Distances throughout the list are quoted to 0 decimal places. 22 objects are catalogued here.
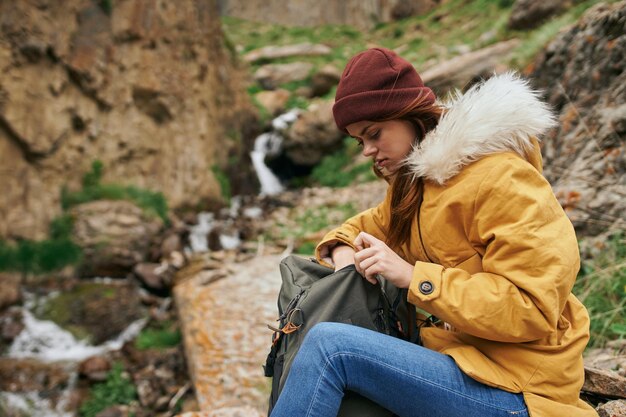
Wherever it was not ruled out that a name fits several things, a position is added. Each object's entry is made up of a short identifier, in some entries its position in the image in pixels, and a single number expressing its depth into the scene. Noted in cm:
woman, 126
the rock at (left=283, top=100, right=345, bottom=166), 1280
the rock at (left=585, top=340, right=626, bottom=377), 205
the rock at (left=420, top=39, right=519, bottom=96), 1027
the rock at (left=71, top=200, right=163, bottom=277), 648
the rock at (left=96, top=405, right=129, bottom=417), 360
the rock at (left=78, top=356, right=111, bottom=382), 422
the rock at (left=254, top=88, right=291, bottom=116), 1513
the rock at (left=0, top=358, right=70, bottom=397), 412
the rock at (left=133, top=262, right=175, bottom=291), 601
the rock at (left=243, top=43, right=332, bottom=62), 2096
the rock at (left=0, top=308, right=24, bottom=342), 478
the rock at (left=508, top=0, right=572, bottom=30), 1032
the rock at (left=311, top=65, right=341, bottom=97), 1761
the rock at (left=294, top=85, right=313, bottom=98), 1732
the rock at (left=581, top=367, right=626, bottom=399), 171
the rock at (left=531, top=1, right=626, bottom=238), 310
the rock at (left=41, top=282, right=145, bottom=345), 511
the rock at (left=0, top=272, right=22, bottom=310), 529
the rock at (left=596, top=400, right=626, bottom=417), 155
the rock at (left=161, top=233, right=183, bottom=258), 688
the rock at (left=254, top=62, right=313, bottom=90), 1853
